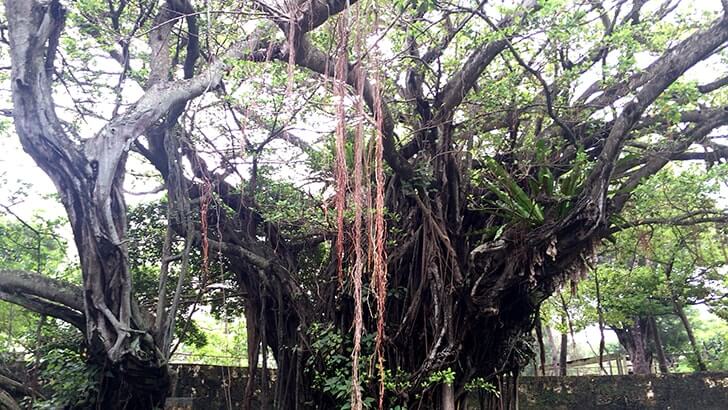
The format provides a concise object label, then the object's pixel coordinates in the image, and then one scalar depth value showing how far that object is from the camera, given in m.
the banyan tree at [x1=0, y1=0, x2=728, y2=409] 3.23
